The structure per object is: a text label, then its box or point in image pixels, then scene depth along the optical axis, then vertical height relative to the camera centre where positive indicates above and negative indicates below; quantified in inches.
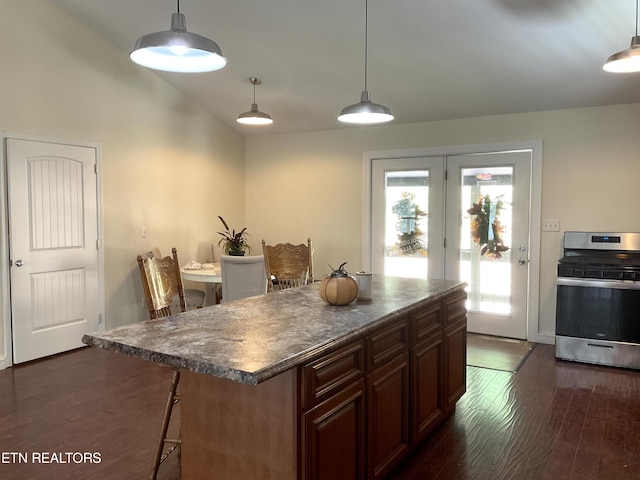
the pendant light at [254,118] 169.5 +35.9
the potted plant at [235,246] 207.3 -10.7
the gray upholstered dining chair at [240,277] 167.9 -19.2
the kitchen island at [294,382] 67.2 -25.2
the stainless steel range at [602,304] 160.1 -27.5
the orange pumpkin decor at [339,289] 97.3 -13.4
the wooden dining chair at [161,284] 111.6 -15.2
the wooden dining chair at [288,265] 180.7 -16.2
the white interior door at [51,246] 163.2 -8.9
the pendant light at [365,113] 109.8 +24.8
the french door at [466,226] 195.9 -1.8
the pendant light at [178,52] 77.0 +28.9
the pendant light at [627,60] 96.3 +32.7
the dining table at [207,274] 186.5 -20.6
